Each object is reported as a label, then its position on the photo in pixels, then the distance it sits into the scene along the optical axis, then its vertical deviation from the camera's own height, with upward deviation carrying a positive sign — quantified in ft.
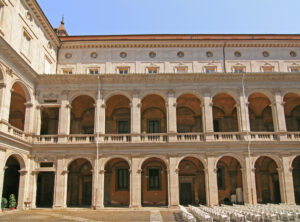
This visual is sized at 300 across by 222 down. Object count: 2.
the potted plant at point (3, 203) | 73.46 -6.15
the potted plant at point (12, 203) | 76.64 -6.42
